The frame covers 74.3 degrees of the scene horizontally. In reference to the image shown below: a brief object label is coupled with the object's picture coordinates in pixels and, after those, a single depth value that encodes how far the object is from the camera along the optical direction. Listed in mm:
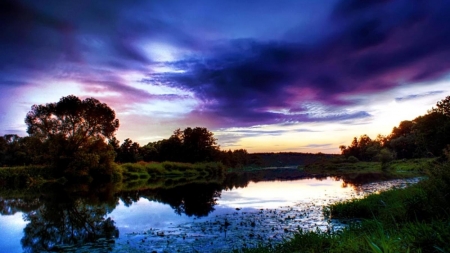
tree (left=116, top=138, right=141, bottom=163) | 93250
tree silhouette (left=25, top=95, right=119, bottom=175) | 46188
